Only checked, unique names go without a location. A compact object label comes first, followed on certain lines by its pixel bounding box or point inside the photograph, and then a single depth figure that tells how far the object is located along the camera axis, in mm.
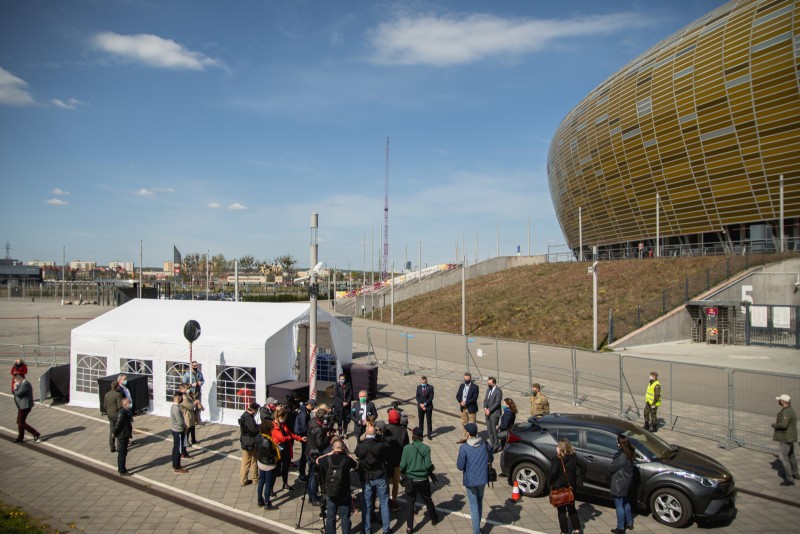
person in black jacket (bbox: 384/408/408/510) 7680
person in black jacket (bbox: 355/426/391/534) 7000
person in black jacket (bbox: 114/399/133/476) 9188
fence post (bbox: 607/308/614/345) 26594
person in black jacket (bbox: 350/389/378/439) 9594
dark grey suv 7352
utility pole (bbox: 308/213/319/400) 11281
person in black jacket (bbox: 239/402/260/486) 8555
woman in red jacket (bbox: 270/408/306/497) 8352
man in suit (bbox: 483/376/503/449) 10781
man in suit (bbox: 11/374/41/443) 11047
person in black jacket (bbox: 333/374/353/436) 11422
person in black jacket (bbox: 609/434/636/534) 7078
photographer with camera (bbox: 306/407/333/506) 7938
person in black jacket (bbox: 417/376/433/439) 11320
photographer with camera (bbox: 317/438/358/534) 6617
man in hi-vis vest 11805
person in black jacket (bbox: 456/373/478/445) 11078
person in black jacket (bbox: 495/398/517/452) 10172
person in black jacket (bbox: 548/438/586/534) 6824
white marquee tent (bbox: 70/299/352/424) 12711
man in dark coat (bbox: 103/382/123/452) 10047
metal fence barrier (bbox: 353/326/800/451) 12531
